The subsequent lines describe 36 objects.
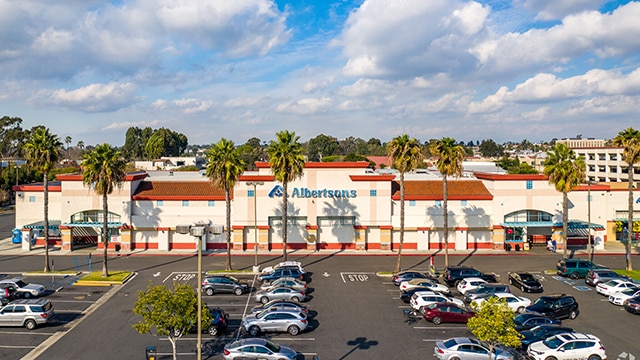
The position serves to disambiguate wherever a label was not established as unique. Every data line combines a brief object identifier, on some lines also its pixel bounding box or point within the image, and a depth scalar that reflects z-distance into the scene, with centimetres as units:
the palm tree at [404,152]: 4682
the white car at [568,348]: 2720
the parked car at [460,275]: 4387
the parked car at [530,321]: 3158
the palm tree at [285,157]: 4838
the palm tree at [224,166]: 4784
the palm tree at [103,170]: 4524
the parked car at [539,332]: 2898
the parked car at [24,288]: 3875
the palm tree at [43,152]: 4575
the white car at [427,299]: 3578
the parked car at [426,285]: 4022
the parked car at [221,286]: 4025
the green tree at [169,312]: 2456
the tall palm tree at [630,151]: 4816
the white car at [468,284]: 4074
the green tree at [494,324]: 2366
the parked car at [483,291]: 3831
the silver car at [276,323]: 3134
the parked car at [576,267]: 4716
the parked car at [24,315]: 3219
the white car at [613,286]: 4048
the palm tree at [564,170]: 4978
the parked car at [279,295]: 3813
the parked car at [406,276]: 4325
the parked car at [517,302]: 3628
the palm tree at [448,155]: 4784
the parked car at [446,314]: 3366
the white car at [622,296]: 3826
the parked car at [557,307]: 3534
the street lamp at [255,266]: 4806
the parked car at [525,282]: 4200
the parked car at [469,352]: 2634
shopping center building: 5838
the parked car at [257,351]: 2586
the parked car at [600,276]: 4366
